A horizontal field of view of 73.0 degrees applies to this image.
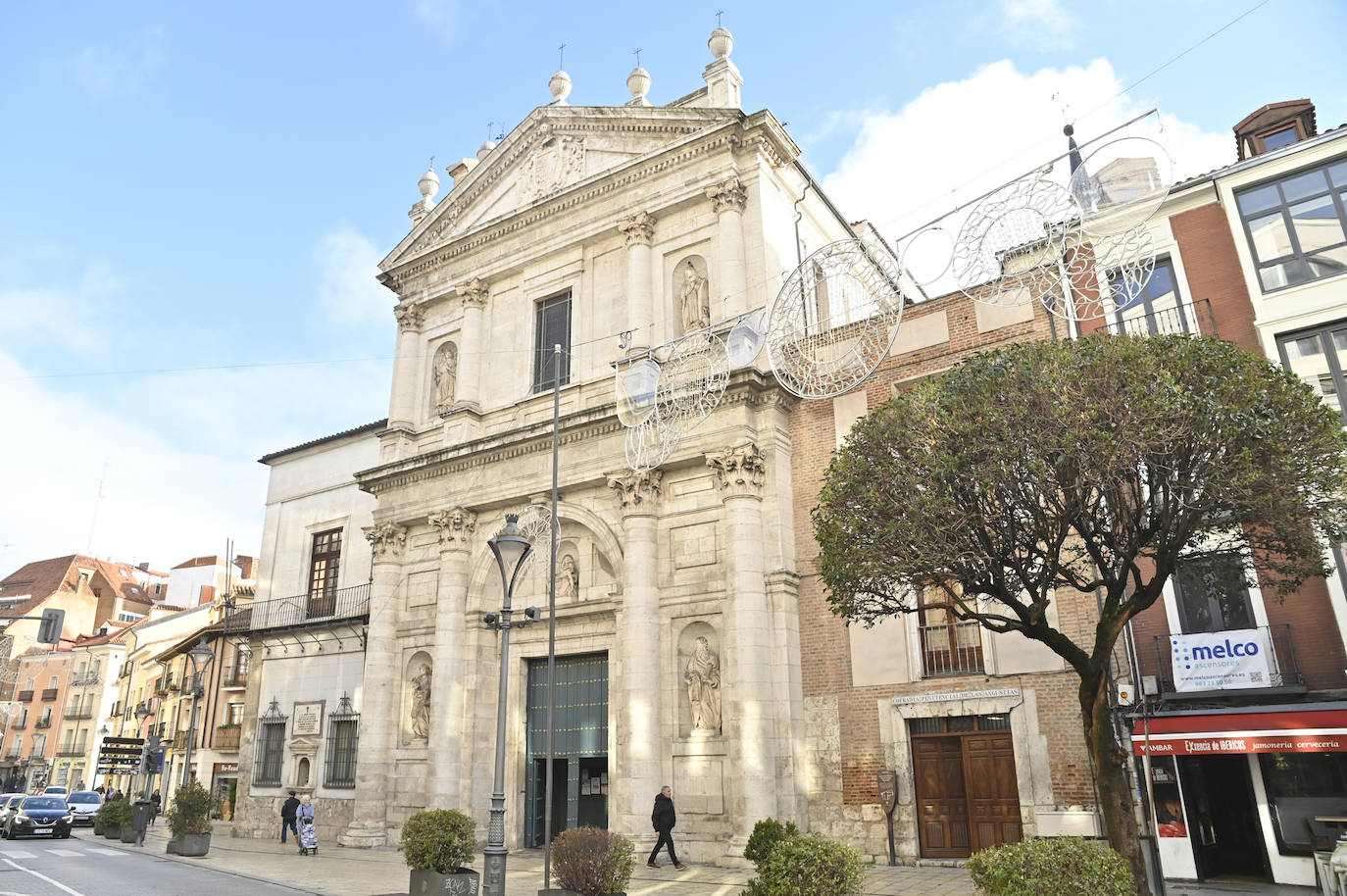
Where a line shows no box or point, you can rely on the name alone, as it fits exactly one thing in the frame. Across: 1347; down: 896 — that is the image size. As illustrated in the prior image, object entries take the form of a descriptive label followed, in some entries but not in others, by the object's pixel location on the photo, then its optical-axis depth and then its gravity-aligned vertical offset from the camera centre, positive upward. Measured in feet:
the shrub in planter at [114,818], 85.15 -3.93
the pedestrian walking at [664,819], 56.08 -3.50
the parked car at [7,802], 96.84 -2.77
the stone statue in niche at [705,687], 61.57 +4.56
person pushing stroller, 70.03 -5.09
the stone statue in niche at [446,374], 86.28 +35.37
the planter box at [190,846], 67.21 -5.23
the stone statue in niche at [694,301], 71.73 +34.57
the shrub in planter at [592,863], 38.09 -4.09
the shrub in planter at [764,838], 46.55 -4.01
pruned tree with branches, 31.89 +9.39
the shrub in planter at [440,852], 43.57 -4.04
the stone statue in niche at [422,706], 74.84 +4.67
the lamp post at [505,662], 38.45 +4.39
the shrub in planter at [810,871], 28.37 -3.45
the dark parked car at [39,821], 90.48 -4.27
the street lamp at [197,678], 81.62 +8.43
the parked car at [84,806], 111.34 -3.68
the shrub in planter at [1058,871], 24.85 -3.22
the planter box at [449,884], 43.37 -5.41
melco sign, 45.80 +4.07
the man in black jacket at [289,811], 81.10 -3.57
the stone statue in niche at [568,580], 71.72 +13.61
